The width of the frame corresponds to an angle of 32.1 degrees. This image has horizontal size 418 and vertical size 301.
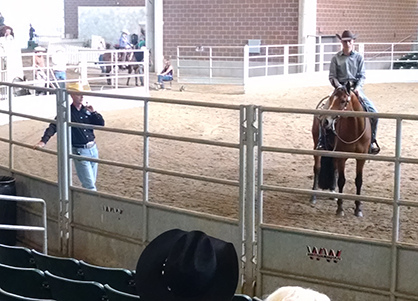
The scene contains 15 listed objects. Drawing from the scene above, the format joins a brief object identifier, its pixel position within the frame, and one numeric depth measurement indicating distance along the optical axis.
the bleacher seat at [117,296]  3.96
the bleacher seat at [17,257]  5.23
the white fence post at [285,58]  21.10
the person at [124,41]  24.09
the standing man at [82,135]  7.27
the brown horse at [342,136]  8.02
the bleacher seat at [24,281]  4.44
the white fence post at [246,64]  19.09
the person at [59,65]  15.97
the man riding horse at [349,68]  8.51
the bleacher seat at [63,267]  4.85
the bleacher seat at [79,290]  4.12
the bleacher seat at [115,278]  4.56
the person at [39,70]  16.33
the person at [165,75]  19.68
